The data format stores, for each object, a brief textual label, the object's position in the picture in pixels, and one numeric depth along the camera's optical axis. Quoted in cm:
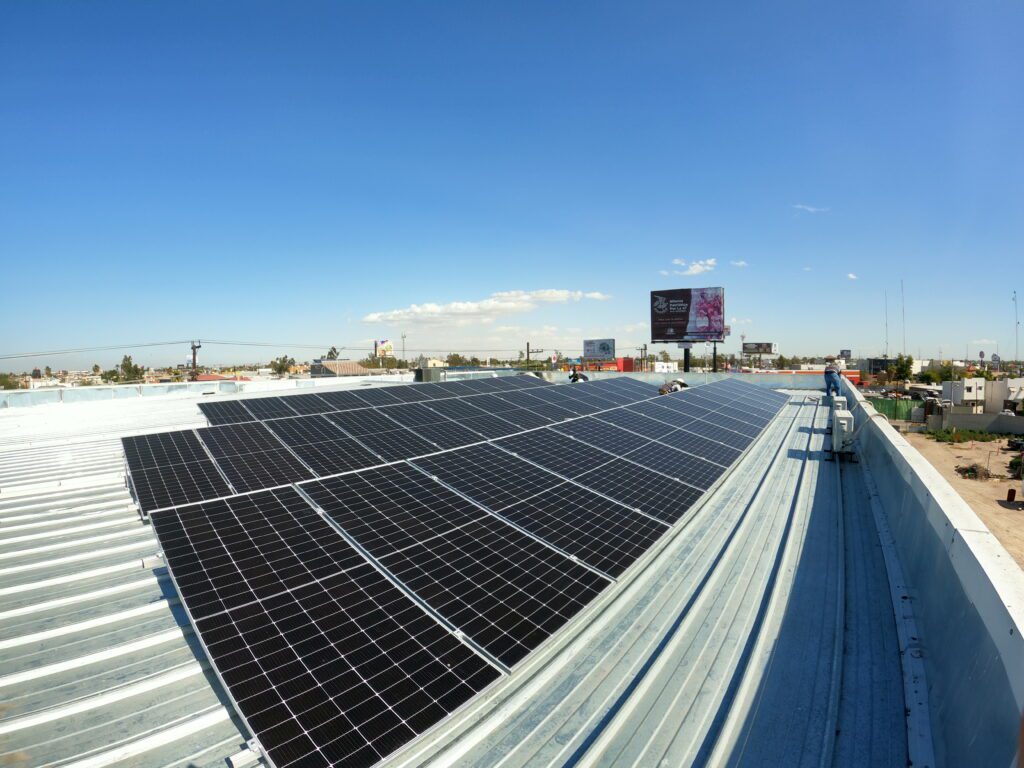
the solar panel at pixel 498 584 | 516
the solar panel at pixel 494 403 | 1678
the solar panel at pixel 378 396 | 1705
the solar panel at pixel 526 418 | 1448
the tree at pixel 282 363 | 12438
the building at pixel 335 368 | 7654
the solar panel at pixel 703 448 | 1351
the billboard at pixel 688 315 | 5094
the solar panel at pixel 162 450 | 877
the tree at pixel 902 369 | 9519
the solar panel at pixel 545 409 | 1620
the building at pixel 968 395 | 5909
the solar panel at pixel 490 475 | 855
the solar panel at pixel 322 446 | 932
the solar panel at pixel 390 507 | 669
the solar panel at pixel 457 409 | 1515
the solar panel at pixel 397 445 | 1030
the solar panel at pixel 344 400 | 1574
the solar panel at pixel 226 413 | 1366
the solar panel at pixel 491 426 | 1296
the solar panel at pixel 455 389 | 2020
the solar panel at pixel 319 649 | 379
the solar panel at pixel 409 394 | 1844
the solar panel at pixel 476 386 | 2188
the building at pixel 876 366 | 13488
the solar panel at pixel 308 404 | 1480
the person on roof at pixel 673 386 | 3119
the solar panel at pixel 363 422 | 1218
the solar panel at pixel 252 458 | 823
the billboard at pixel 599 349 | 7644
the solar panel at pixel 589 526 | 702
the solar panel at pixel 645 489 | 910
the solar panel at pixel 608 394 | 2136
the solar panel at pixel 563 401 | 1801
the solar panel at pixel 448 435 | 1160
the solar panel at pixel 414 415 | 1345
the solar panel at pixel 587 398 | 1948
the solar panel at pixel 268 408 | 1409
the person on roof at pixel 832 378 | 2712
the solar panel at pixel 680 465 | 1124
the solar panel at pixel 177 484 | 701
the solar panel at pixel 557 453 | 1062
